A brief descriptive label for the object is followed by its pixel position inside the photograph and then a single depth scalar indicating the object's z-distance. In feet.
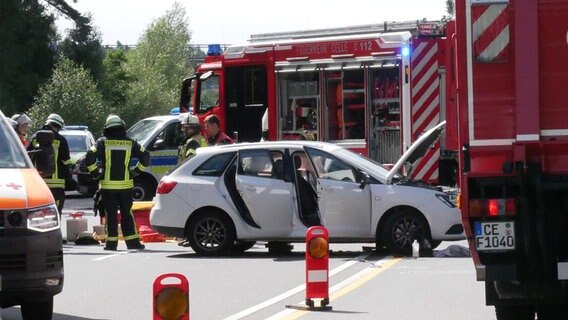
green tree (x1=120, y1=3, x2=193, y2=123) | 371.97
